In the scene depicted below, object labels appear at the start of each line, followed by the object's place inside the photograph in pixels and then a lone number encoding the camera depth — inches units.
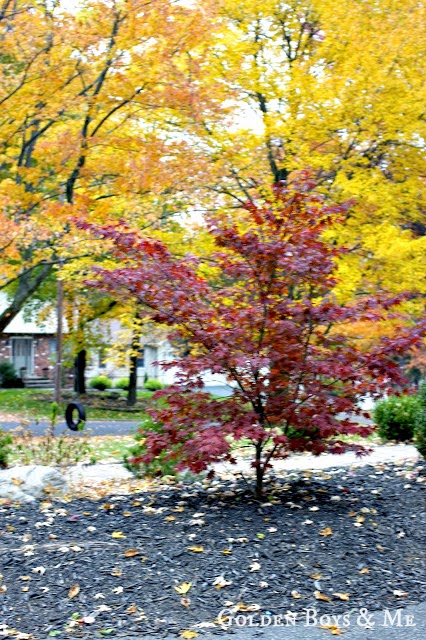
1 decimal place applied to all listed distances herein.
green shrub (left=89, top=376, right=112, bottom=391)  1467.8
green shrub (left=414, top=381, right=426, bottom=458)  297.4
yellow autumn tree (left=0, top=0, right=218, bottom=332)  417.4
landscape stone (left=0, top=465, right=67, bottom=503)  260.8
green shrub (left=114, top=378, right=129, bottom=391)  1524.1
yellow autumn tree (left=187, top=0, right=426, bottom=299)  477.7
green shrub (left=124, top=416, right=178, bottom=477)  297.0
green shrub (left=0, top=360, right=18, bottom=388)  1379.2
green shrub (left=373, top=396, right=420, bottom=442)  428.1
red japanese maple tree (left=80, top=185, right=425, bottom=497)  243.4
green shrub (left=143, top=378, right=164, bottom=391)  1470.5
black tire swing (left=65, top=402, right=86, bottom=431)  456.0
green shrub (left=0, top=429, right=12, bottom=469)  324.2
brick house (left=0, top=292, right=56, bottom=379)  1524.9
